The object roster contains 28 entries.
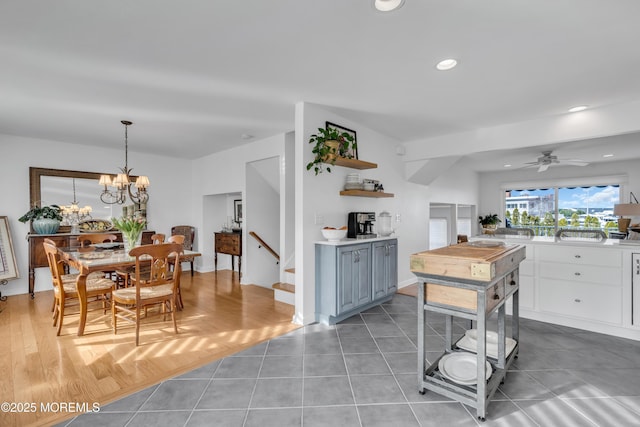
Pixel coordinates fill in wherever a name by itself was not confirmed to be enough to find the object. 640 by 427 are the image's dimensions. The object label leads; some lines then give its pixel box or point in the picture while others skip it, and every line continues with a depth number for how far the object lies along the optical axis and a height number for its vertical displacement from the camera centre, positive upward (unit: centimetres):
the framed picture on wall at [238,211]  626 +1
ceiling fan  488 +81
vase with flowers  344 -21
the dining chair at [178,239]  398 -36
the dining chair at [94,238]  442 -39
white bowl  328 -25
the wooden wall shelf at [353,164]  347 +59
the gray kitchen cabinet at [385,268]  372 -73
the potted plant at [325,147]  328 +71
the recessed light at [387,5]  167 +117
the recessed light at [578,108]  333 +116
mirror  470 +38
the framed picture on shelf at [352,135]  361 +100
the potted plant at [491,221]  838 -29
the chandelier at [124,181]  380 +40
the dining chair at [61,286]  305 -80
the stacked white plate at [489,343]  226 -104
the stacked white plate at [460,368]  194 -108
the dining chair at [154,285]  283 -77
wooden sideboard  444 -56
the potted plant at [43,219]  448 -10
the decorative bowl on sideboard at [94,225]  504 -23
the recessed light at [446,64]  237 +119
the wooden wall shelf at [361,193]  373 +23
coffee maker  377 -18
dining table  294 -51
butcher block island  172 -57
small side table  549 -62
